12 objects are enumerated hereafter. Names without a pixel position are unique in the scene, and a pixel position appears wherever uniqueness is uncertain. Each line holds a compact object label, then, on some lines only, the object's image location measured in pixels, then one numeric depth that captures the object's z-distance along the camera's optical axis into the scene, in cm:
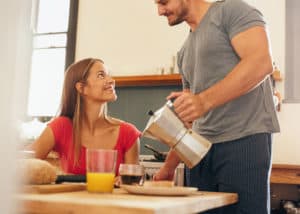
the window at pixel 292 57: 336
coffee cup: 123
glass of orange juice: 111
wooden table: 75
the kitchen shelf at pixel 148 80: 341
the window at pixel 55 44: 423
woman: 202
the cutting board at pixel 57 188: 98
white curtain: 30
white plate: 102
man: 127
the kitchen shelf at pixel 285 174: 281
